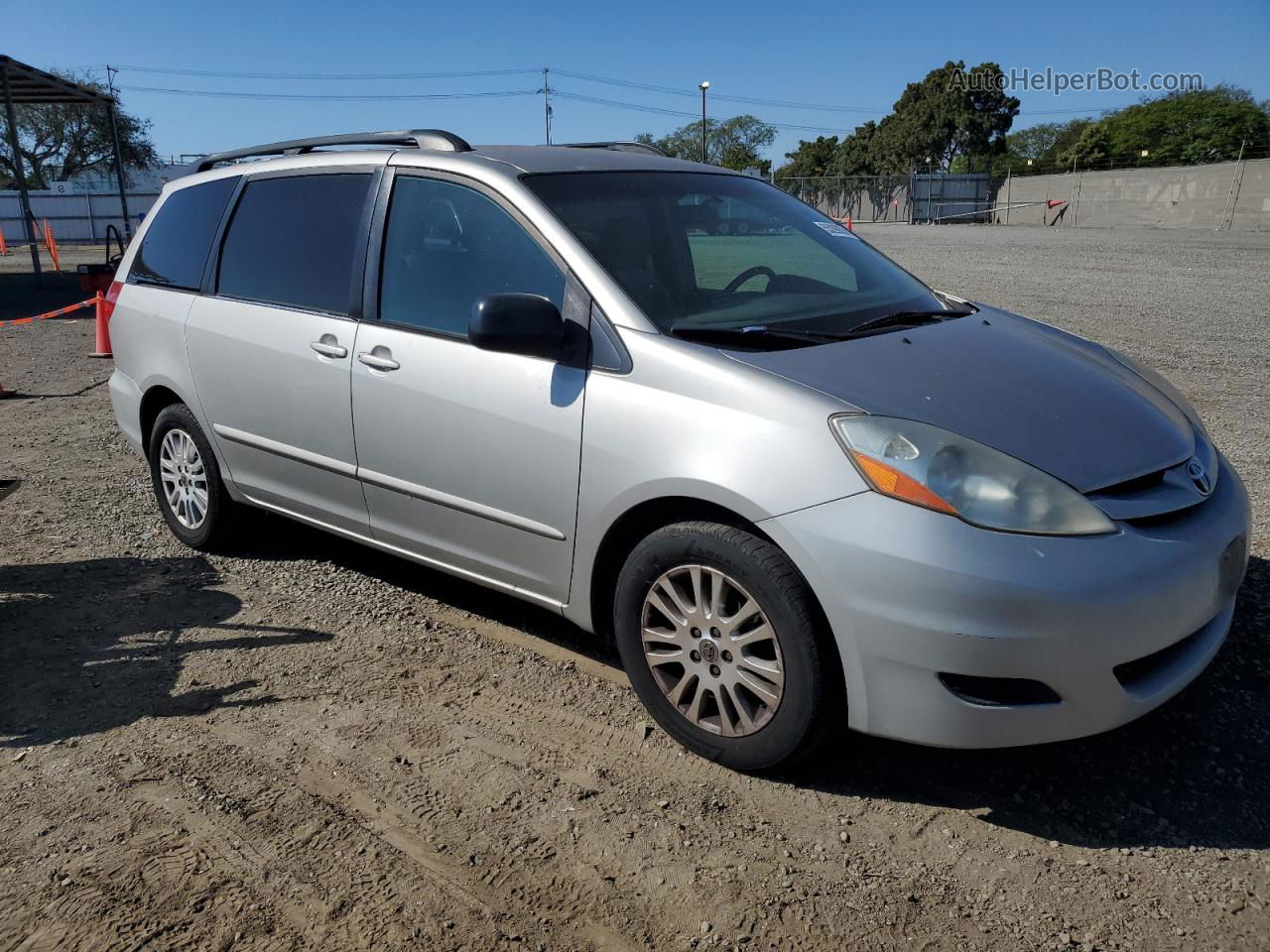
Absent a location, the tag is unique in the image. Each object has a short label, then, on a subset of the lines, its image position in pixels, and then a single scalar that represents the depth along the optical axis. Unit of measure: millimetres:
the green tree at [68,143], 63688
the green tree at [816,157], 97188
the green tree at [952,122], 78812
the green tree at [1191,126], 70688
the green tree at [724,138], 105244
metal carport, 20000
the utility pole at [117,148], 22781
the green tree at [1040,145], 88125
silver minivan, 2617
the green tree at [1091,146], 87000
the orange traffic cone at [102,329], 11016
